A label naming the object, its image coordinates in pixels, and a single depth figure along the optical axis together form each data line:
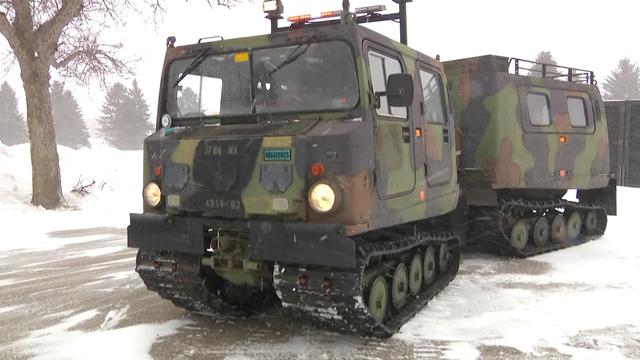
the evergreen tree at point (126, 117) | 62.81
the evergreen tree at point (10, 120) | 61.34
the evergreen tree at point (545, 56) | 55.28
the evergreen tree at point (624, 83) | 66.31
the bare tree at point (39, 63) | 14.09
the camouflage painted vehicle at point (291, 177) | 4.23
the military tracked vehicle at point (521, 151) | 8.27
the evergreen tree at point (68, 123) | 65.31
